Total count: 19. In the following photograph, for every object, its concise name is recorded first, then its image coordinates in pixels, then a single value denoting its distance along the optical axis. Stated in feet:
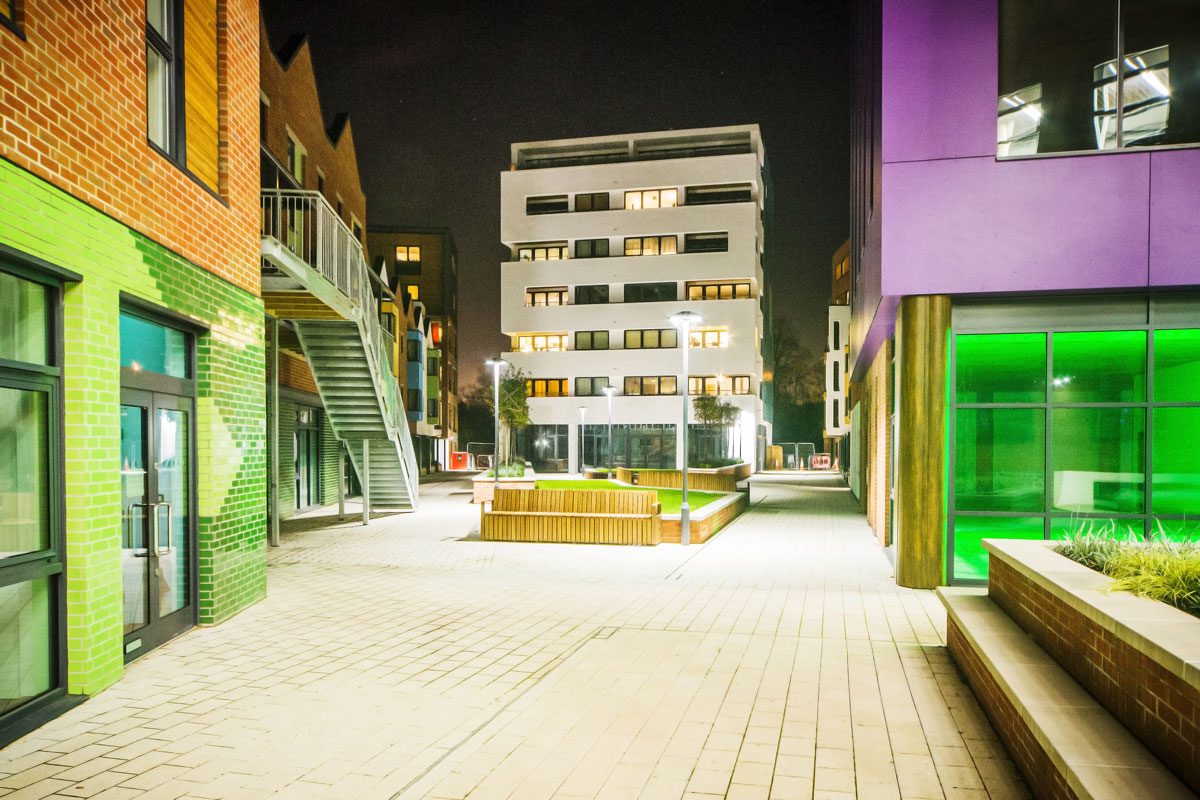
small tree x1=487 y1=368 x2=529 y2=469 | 145.79
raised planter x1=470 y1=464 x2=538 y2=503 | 69.08
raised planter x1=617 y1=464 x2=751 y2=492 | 84.38
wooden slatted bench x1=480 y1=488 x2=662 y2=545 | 47.47
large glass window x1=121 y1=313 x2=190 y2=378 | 22.36
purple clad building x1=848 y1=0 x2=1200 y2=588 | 31.22
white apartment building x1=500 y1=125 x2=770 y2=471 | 159.02
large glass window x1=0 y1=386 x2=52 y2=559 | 16.76
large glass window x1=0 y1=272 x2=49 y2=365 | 16.88
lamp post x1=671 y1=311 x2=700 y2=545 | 47.44
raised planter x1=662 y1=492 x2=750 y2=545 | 48.32
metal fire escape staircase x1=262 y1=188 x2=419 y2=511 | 41.60
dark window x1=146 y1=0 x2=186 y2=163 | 23.59
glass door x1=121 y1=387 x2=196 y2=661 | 22.44
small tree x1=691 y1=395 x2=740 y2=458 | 145.07
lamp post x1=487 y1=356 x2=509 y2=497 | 72.02
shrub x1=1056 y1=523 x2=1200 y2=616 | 14.51
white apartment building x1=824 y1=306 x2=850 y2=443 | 139.44
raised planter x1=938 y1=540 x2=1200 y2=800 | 10.78
